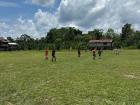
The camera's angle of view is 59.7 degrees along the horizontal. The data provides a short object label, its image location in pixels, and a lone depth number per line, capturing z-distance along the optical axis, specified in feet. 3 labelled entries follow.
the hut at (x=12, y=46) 165.32
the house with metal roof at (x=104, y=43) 178.06
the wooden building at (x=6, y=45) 163.20
